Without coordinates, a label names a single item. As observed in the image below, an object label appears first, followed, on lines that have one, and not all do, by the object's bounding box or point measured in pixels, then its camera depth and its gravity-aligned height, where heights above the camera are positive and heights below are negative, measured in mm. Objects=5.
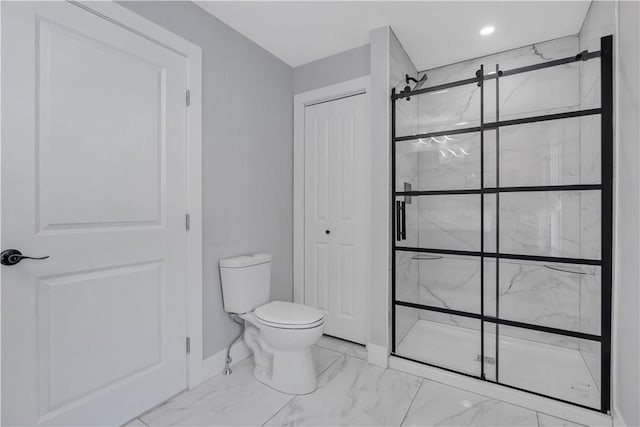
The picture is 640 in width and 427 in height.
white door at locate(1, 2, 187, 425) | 1229 -24
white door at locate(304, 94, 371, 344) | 2432 -7
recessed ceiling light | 2143 +1277
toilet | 1794 -668
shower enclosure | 1649 -55
